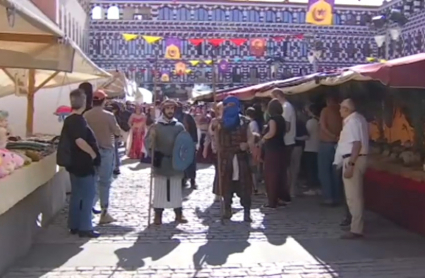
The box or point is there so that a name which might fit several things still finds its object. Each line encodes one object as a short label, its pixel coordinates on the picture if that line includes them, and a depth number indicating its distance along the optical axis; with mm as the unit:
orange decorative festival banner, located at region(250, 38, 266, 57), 37844
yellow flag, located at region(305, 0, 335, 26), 18922
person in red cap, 8984
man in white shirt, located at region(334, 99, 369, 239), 7801
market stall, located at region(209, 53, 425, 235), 7066
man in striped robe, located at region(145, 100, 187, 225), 8875
